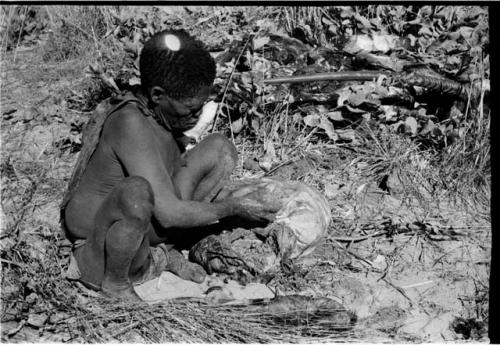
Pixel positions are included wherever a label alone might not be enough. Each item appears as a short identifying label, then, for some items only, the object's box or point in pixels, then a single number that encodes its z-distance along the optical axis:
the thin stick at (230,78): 3.82
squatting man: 2.51
